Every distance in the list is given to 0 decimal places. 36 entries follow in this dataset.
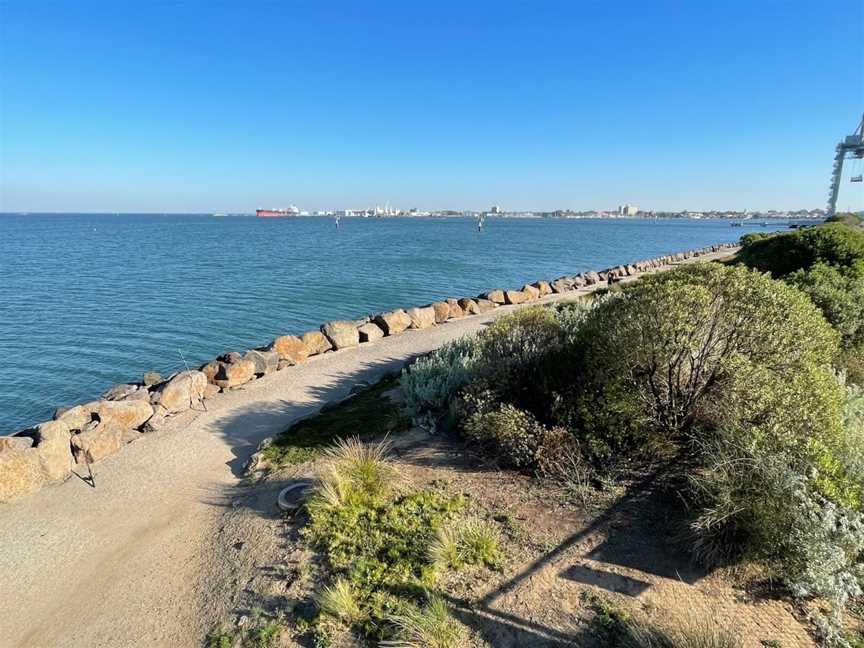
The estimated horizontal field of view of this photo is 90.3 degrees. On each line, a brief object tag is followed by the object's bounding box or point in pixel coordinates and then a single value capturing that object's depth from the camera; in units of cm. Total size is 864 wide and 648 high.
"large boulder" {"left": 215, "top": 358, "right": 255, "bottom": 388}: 1215
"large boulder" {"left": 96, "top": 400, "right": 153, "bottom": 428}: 971
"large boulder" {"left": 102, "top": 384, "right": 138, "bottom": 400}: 1158
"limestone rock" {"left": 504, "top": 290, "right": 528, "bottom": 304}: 2366
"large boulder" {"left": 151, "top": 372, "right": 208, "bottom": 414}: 1067
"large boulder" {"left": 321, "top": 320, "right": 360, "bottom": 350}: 1555
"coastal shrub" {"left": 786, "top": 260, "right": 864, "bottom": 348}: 916
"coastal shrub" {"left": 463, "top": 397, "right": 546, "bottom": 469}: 639
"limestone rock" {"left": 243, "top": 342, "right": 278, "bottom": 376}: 1296
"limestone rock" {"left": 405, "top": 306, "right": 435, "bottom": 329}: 1809
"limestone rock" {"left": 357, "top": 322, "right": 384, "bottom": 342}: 1638
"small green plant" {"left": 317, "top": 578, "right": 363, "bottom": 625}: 439
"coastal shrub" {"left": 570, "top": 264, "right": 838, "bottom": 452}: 573
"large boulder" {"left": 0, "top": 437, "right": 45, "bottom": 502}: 771
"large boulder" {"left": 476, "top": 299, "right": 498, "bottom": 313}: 2167
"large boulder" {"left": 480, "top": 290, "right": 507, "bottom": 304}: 2294
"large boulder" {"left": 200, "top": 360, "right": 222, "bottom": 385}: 1223
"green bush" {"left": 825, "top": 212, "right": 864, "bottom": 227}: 5502
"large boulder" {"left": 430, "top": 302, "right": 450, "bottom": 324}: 1934
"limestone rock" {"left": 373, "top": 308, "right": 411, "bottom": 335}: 1719
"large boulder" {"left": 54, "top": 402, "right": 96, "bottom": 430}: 940
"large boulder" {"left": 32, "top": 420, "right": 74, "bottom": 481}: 827
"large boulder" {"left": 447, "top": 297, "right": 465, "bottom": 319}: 2027
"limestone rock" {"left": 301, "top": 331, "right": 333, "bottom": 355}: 1487
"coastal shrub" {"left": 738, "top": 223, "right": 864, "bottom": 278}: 1310
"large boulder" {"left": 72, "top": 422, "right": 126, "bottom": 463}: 882
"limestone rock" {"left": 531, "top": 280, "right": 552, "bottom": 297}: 2665
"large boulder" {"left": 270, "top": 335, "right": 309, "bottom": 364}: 1406
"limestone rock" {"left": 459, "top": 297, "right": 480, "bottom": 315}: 2095
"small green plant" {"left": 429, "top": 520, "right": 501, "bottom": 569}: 488
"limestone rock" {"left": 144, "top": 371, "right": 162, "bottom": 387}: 1285
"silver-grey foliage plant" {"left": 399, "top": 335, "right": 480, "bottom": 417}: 880
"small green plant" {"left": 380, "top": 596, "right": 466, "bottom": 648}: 394
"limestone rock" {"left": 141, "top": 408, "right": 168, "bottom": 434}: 1005
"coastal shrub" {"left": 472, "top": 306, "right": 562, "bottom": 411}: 745
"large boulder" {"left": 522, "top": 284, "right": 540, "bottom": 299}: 2501
